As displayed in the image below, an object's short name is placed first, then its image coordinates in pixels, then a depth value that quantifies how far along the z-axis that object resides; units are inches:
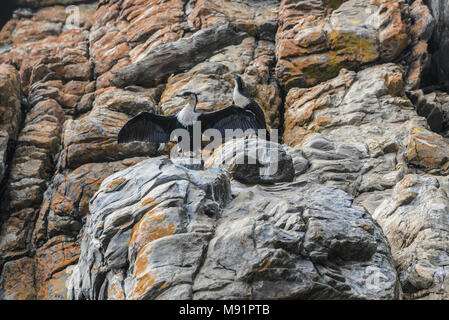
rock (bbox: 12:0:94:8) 942.4
